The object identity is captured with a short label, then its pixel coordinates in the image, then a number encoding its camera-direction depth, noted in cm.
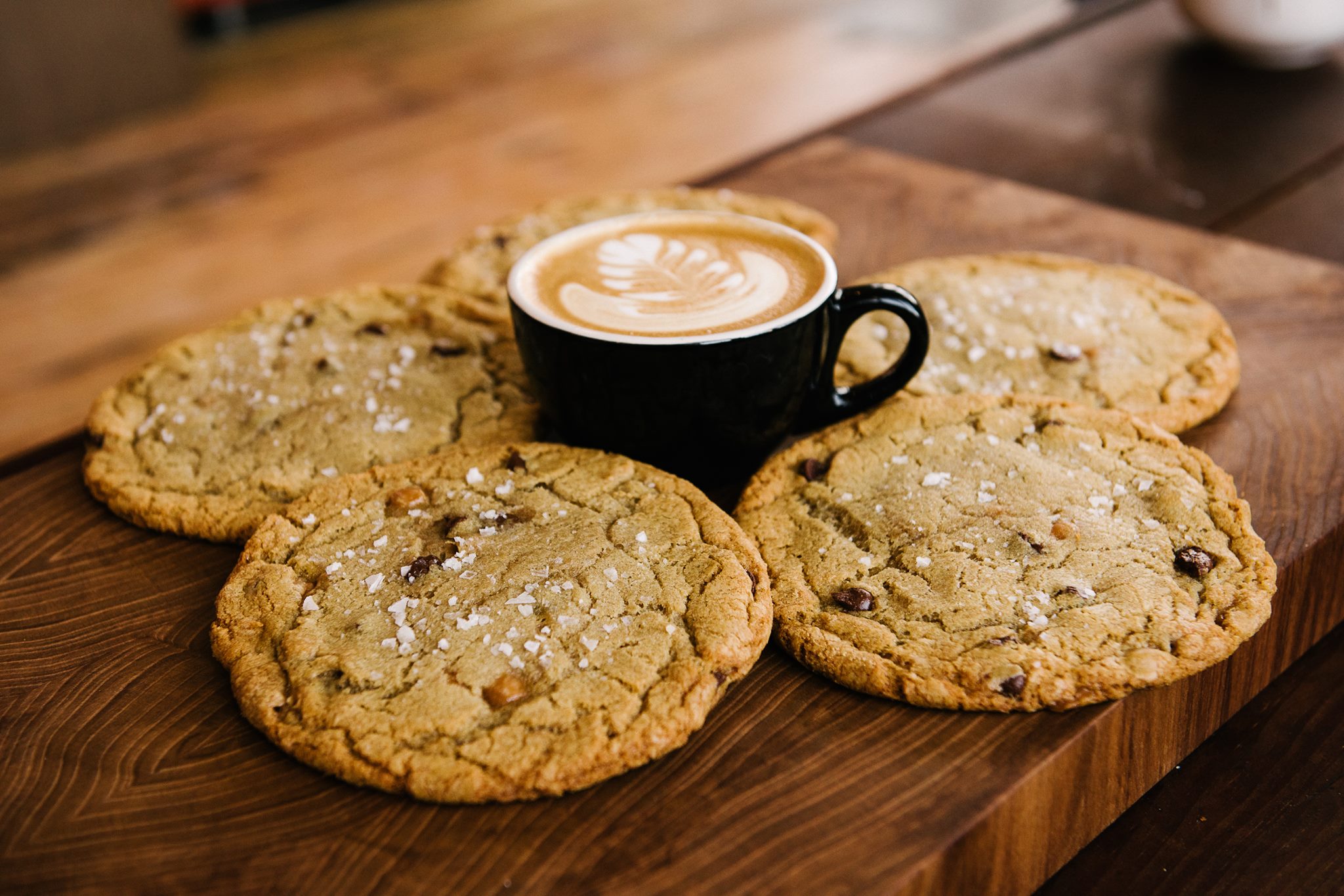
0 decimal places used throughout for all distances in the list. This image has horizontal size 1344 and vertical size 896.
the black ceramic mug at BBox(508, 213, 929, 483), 48
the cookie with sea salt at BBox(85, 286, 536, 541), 51
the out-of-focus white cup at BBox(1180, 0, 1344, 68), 77
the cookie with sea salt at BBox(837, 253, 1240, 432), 53
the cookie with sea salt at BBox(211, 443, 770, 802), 43
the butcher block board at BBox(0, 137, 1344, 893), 41
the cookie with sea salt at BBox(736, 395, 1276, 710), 44
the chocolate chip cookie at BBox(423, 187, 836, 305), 61
